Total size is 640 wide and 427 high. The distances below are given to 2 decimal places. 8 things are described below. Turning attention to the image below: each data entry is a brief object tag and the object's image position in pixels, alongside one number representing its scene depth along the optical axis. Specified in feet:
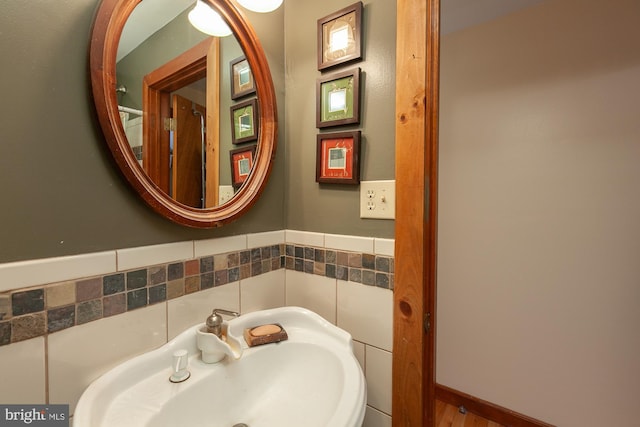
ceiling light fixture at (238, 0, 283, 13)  2.72
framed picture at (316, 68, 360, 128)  2.73
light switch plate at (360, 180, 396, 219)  2.59
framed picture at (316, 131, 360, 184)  2.76
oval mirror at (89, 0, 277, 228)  1.91
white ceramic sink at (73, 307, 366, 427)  1.75
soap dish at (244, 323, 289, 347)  2.54
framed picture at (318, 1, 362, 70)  2.72
